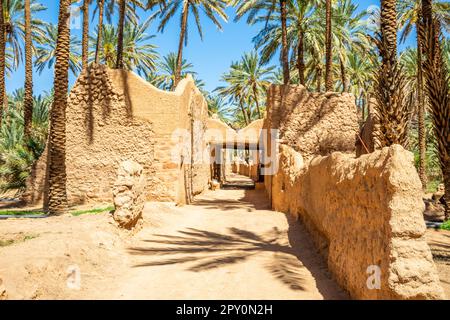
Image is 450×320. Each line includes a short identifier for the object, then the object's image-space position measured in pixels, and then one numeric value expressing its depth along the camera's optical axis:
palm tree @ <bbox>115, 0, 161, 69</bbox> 14.90
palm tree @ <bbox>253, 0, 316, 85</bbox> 20.39
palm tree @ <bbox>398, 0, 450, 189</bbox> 16.64
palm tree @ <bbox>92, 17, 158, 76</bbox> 25.27
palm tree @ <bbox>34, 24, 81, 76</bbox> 28.92
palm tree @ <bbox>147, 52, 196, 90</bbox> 31.53
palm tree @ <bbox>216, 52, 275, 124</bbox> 32.69
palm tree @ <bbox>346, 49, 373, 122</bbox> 29.28
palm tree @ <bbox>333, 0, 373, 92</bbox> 21.09
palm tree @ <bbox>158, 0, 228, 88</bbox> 20.10
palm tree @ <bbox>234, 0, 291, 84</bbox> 18.89
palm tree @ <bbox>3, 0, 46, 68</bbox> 21.00
